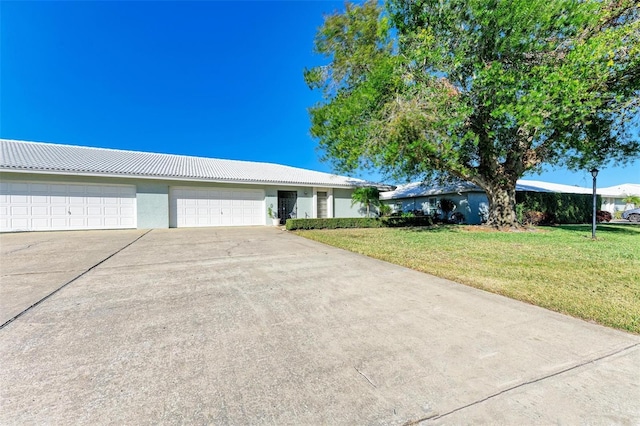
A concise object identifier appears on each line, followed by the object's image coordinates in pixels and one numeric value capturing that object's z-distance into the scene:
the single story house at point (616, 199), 26.91
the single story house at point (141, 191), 11.46
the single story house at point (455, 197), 19.56
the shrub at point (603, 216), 20.94
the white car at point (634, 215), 21.00
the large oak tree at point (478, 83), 8.08
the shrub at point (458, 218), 19.69
